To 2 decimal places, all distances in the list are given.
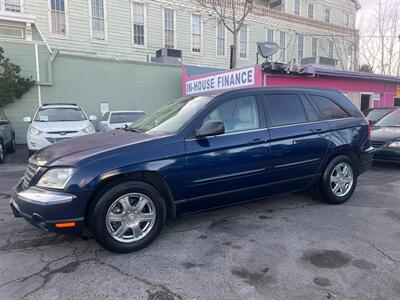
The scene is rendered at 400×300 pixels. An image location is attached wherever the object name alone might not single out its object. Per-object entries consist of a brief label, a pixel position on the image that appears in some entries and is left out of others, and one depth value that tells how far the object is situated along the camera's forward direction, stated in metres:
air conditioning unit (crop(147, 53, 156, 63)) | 17.84
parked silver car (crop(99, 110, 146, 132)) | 11.60
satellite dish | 11.53
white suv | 8.16
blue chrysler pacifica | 3.07
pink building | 10.52
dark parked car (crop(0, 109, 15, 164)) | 8.76
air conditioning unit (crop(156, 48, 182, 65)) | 16.50
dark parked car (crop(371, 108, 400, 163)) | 7.05
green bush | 12.01
